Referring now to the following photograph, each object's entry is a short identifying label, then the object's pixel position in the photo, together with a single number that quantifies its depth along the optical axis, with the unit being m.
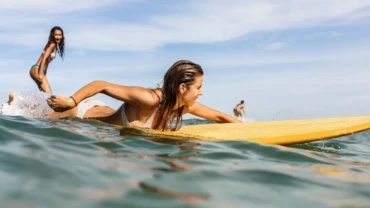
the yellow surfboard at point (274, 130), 4.89
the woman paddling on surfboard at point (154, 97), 4.83
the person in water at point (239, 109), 19.25
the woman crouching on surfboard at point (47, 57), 8.49
